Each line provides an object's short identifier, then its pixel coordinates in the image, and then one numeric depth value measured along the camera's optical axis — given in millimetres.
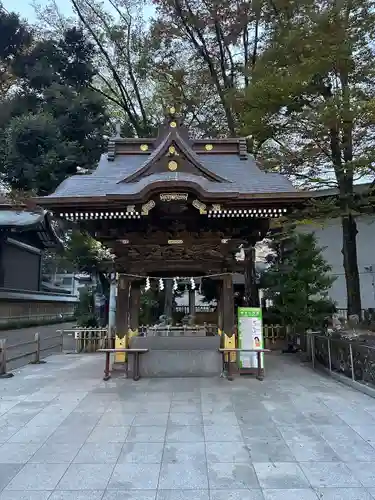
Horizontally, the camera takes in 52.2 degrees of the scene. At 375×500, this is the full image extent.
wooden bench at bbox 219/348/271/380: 8836
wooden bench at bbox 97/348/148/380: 8821
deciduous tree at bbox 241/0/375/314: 11195
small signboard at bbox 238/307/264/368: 9383
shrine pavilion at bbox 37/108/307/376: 8438
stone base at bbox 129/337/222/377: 9258
